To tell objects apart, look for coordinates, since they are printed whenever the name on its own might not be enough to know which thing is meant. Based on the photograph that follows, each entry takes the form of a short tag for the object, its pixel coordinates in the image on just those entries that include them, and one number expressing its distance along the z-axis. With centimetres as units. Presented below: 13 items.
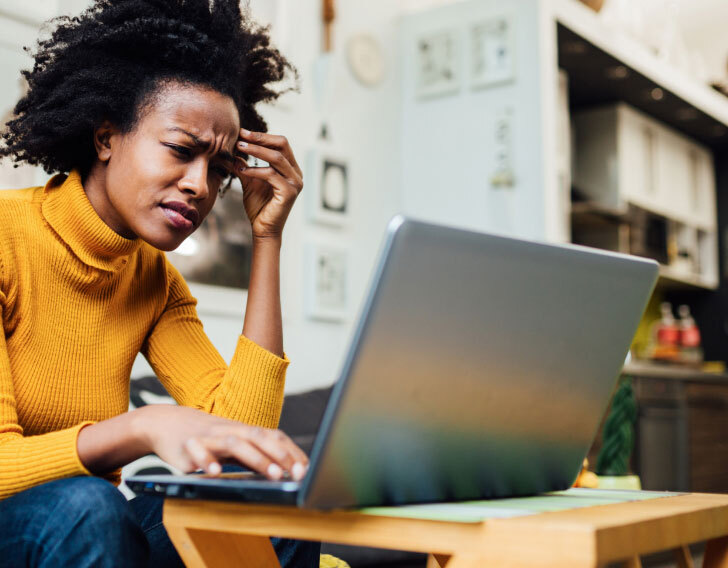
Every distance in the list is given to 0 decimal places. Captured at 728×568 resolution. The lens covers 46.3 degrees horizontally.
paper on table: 65
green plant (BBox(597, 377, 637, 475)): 187
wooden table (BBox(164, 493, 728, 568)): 60
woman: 116
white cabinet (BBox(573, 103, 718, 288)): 443
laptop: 64
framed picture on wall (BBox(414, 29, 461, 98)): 373
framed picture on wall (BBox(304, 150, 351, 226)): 333
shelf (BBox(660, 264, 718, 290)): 491
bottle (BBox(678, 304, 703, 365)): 504
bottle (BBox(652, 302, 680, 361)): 486
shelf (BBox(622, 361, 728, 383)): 391
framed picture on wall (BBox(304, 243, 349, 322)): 329
